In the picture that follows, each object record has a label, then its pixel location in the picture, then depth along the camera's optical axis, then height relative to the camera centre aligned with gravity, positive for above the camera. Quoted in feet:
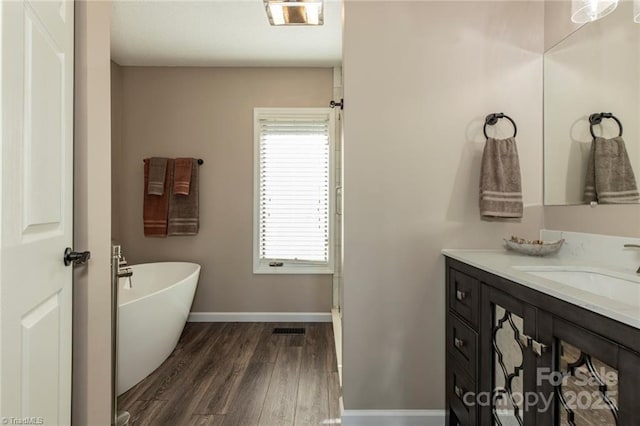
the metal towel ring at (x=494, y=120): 6.15 +1.62
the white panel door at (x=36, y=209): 2.86 +0.01
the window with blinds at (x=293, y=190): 11.70 +0.74
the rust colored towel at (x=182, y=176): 11.13 +1.12
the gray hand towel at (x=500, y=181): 5.88 +0.54
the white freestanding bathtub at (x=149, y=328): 7.23 -2.58
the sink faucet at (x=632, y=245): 4.44 -0.39
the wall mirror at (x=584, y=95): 4.75 +1.79
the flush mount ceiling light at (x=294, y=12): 6.66 +3.92
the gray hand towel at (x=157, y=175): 11.14 +1.15
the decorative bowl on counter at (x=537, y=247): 5.48 -0.51
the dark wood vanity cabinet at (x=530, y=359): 2.62 -1.41
